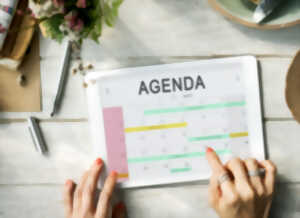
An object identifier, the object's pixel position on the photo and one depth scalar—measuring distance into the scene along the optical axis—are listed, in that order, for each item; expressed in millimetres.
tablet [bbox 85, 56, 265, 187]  983
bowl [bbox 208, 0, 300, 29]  936
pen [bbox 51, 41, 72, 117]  986
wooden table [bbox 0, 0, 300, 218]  977
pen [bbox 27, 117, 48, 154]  998
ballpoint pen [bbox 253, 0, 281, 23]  929
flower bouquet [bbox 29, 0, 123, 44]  921
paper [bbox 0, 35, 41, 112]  994
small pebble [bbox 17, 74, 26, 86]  992
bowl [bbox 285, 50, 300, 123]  953
